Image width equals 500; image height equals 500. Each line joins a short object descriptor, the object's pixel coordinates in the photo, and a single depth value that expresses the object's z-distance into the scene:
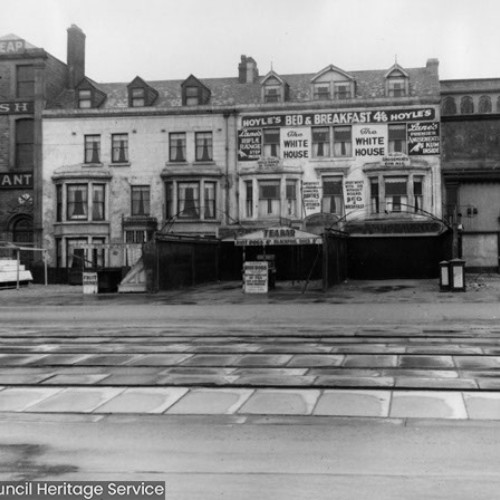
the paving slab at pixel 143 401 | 7.44
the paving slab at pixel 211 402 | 7.32
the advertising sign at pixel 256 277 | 25.30
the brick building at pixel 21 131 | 39.16
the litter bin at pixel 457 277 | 23.86
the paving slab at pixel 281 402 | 7.22
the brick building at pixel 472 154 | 36.91
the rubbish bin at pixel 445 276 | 24.30
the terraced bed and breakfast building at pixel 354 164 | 35.56
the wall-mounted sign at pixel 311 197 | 36.84
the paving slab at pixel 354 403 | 7.08
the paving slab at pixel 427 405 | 6.94
